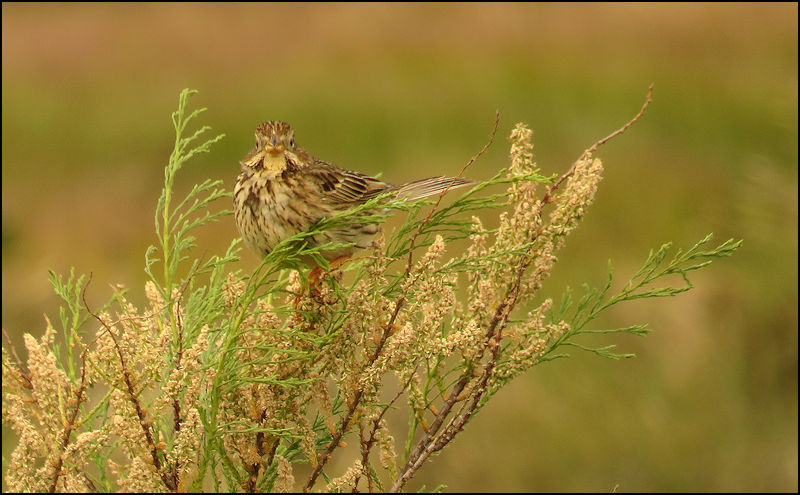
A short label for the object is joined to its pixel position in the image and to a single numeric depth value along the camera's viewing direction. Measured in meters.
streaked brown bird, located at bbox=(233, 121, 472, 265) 6.45
